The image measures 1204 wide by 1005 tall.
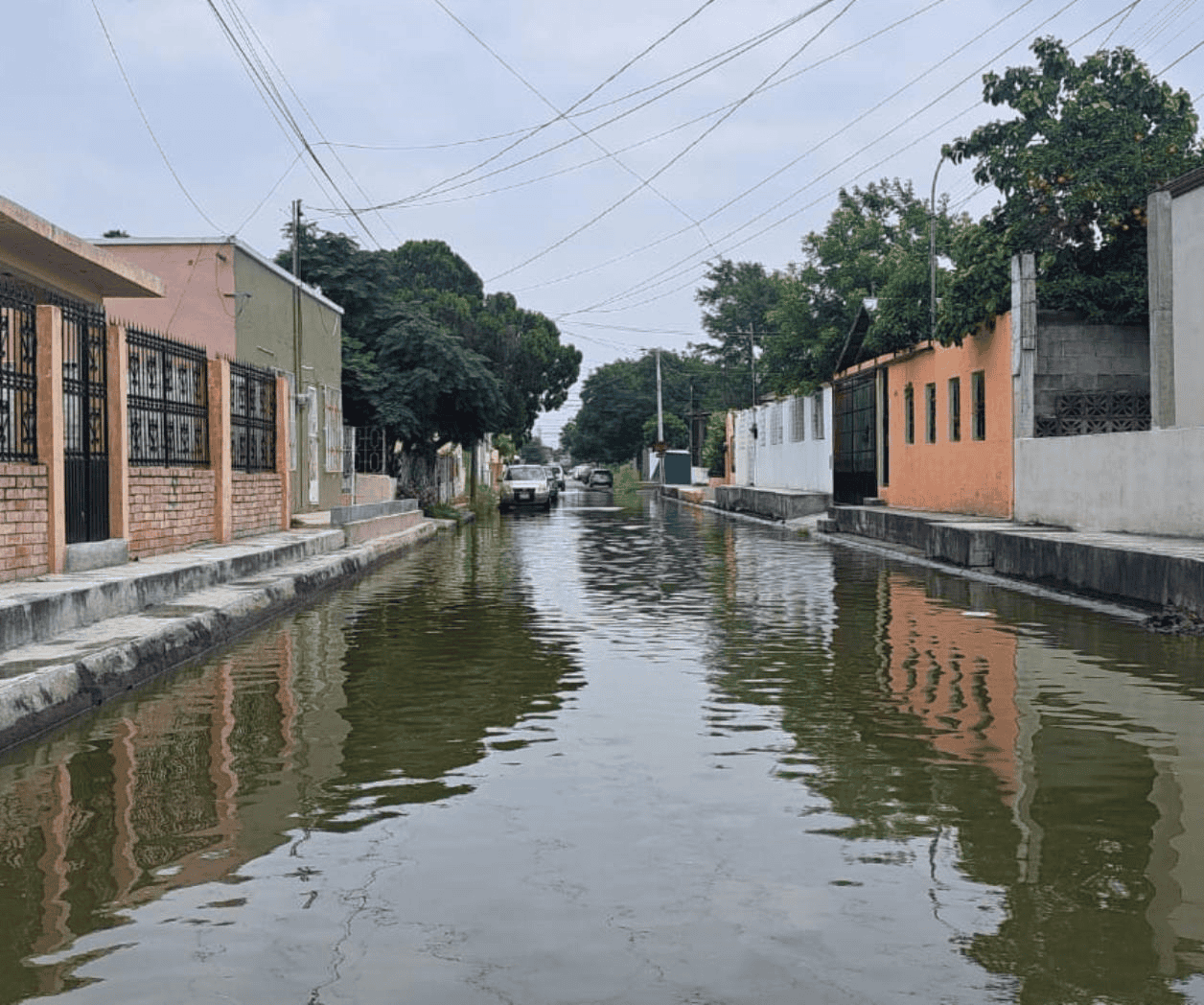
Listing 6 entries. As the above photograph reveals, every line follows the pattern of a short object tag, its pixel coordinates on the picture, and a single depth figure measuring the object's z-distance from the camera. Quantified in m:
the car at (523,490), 53.19
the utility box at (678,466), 93.56
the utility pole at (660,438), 90.50
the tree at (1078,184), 26.88
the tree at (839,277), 49.97
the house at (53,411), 13.73
